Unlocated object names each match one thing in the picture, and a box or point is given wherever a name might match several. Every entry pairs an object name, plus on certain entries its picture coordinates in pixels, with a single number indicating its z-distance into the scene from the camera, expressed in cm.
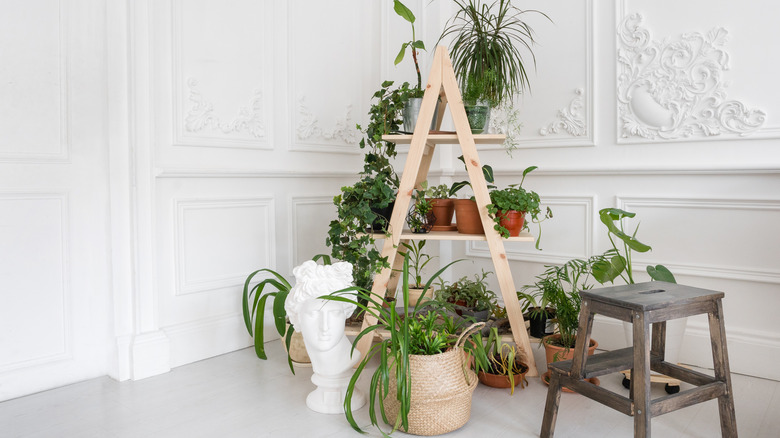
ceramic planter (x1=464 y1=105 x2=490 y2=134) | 244
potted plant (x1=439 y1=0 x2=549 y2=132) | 256
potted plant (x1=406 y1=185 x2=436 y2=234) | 255
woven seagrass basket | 191
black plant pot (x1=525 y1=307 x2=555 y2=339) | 260
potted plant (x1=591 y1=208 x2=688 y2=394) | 228
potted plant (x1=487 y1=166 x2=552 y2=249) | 237
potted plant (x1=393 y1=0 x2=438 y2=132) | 249
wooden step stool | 167
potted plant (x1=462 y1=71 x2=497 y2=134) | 244
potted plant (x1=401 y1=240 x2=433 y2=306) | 282
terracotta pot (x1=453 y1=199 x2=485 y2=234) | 249
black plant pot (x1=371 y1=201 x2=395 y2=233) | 259
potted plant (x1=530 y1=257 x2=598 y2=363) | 243
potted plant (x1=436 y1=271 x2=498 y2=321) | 264
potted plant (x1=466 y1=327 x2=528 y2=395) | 236
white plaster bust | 206
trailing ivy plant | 254
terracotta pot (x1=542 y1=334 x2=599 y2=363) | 236
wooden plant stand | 239
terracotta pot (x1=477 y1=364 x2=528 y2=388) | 237
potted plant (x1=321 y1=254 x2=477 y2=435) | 186
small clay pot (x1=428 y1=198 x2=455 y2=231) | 262
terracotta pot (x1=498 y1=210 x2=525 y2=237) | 239
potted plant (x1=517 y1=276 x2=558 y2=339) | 255
